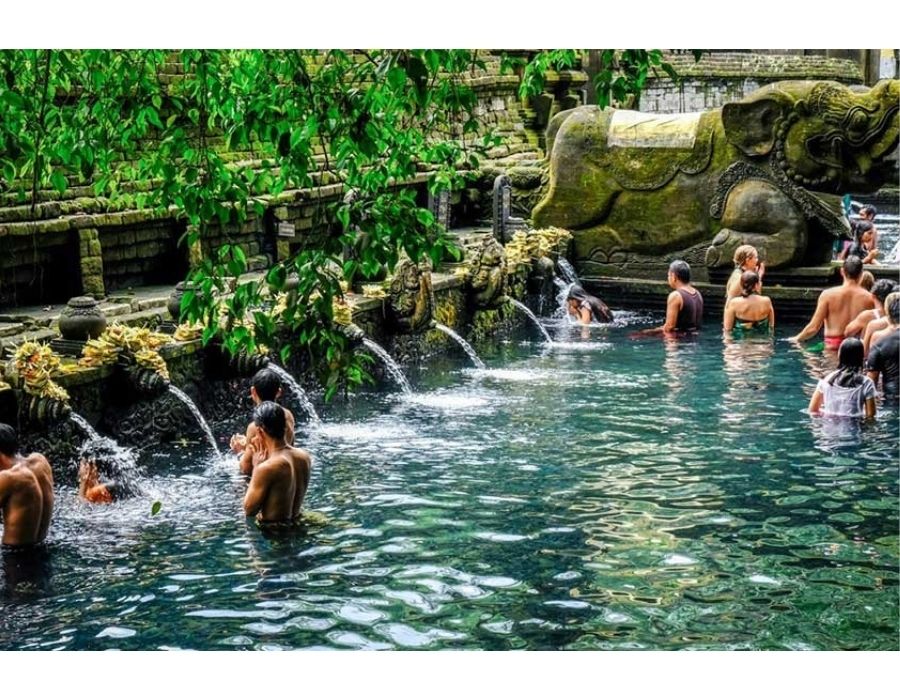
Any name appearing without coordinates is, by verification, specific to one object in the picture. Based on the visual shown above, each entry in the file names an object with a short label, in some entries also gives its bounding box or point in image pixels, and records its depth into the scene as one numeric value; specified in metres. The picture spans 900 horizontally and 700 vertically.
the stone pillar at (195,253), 16.23
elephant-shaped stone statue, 17.84
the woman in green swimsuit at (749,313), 16.39
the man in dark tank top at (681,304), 16.58
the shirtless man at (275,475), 9.16
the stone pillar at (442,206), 19.78
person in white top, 11.94
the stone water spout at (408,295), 15.18
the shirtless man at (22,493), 8.67
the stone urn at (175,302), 12.43
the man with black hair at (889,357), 12.64
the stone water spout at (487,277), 17.20
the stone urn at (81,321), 11.45
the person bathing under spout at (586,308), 17.95
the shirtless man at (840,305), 14.84
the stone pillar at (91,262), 14.98
